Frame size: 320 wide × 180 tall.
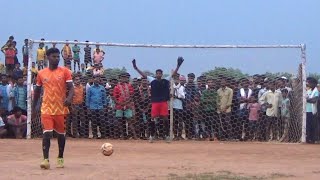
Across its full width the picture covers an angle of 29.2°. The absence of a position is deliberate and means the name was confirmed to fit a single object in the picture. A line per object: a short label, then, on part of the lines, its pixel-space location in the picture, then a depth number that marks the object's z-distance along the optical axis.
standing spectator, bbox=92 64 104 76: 17.54
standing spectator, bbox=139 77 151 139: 16.70
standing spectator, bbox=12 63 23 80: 17.70
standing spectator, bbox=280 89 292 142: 16.67
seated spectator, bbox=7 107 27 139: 16.81
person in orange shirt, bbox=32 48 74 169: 9.36
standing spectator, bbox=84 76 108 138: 16.64
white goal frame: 16.28
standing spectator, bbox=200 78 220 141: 16.81
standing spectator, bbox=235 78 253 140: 16.78
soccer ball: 11.30
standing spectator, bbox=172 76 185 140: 16.78
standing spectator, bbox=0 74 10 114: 16.78
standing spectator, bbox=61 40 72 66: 18.22
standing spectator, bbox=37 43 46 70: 17.79
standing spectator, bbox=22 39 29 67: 21.02
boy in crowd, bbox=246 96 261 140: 16.66
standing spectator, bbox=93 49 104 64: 17.88
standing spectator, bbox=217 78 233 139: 16.80
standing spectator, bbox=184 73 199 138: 16.89
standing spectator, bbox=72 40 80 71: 18.14
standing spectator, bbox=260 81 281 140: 16.59
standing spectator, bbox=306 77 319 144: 16.30
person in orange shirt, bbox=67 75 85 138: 16.61
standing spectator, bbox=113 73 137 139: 16.70
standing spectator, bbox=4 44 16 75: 21.38
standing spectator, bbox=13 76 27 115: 16.94
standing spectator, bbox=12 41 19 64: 21.50
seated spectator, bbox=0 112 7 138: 16.69
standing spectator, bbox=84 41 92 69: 18.41
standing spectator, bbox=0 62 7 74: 21.55
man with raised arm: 15.84
